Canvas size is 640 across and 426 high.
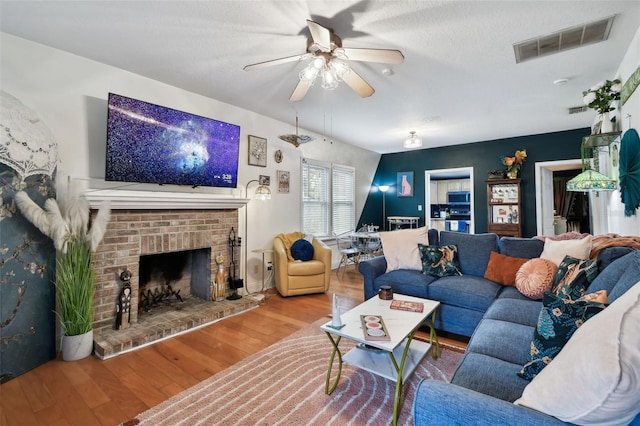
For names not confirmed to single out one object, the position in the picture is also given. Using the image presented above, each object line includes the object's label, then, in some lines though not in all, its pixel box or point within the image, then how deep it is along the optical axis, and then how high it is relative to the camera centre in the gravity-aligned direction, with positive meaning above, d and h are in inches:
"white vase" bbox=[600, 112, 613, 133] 111.9 +36.0
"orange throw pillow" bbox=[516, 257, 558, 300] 92.9 -20.6
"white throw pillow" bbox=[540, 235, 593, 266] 92.6 -11.5
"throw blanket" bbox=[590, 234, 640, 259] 83.2 -8.3
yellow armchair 155.6 -31.3
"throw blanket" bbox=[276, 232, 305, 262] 167.8 -13.7
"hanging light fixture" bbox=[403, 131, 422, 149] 196.4 +51.1
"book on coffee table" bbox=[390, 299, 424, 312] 87.2 -28.1
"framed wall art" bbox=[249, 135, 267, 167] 163.8 +38.4
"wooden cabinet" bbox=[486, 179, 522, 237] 217.5 +6.9
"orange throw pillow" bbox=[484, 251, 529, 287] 109.2 -20.5
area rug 66.5 -46.6
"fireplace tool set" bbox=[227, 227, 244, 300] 146.3 -25.3
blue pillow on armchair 167.0 -20.2
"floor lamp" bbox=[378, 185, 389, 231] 286.9 -0.9
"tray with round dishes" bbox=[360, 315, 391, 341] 68.9 -28.7
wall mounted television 105.7 +29.8
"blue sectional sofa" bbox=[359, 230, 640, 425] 36.9 -26.9
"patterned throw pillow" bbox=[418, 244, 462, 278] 121.8 -19.4
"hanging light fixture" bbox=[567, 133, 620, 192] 105.0 +13.1
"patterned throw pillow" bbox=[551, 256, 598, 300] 77.0 -17.6
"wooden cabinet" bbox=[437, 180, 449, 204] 342.6 +29.8
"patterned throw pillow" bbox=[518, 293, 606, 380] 47.5 -19.5
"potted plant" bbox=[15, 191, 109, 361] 91.1 -16.7
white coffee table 66.7 -31.7
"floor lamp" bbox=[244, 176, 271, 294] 160.4 -1.9
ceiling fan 78.2 +46.8
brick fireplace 104.0 -11.5
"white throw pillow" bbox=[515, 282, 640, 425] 28.5 -17.1
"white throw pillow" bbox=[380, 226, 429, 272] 130.6 -14.8
